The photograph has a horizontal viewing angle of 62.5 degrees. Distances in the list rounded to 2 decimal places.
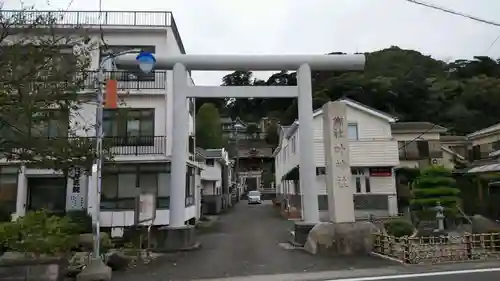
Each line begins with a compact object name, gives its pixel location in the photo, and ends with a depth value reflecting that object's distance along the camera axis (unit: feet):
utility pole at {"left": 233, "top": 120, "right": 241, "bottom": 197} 218.38
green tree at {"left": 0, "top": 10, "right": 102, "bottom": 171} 26.96
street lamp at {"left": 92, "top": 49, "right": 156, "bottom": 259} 34.71
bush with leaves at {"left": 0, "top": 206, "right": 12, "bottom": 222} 58.70
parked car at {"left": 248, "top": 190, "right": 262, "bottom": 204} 178.60
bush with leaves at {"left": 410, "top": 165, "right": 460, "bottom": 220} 58.62
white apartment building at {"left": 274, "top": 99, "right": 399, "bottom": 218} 87.56
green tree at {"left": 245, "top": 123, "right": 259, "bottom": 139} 247.29
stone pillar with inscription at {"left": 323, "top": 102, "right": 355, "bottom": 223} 44.88
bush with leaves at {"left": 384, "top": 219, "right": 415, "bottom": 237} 45.29
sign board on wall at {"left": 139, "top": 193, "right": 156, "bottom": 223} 46.65
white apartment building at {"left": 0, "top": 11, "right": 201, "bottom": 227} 64.23
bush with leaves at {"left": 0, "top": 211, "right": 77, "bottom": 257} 32.86
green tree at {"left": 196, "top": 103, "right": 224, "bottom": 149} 185.47
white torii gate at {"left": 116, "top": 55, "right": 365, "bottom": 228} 51.83
